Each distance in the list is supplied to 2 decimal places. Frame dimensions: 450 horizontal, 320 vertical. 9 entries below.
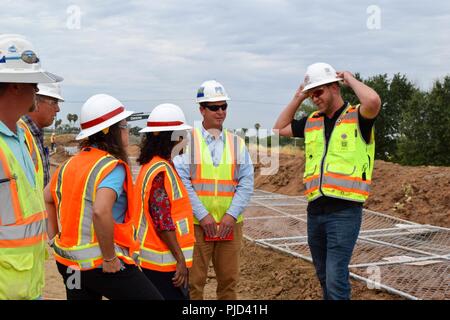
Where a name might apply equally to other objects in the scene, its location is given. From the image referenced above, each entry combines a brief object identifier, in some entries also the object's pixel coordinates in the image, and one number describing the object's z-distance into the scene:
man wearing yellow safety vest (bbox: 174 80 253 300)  4.50
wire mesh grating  5.95
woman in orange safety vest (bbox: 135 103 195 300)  3.60
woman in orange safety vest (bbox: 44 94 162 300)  3.09
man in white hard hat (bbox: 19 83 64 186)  4.34
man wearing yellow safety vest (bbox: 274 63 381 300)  4.03
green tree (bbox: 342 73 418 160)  26.77
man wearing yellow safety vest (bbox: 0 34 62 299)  2.38
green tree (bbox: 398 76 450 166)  21.78
